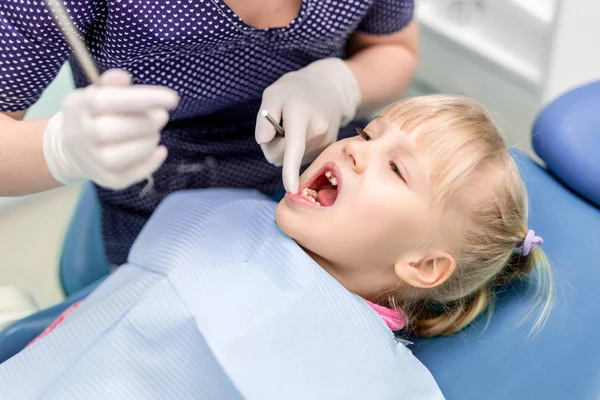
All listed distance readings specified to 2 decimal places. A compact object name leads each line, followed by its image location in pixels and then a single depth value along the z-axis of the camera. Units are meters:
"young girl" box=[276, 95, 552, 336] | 0.85
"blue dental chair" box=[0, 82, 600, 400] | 0.87
